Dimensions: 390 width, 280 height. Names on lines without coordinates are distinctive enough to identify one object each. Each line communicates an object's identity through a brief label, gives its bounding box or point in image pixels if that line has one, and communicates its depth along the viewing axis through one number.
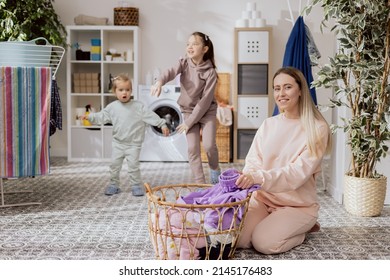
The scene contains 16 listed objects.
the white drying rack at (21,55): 3.59
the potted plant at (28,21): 5.15
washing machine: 5.89
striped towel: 3.35
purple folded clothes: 2.33
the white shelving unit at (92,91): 5.94
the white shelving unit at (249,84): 5.88
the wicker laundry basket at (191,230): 2.30
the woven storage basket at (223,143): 5.88
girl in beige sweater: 3.97
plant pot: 3.35
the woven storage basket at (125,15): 5.95
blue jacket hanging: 4.17
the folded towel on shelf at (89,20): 5.93
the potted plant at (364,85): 3.19
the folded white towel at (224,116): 5.79
